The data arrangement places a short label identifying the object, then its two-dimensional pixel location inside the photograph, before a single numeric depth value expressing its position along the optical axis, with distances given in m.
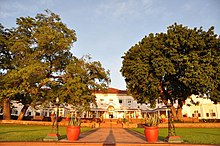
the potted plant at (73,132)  9.26
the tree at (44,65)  24.36
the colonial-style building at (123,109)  43.95
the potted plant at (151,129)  8.99
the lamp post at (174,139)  8.75
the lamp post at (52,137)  9.08
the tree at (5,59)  27.09
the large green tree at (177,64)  21.88
